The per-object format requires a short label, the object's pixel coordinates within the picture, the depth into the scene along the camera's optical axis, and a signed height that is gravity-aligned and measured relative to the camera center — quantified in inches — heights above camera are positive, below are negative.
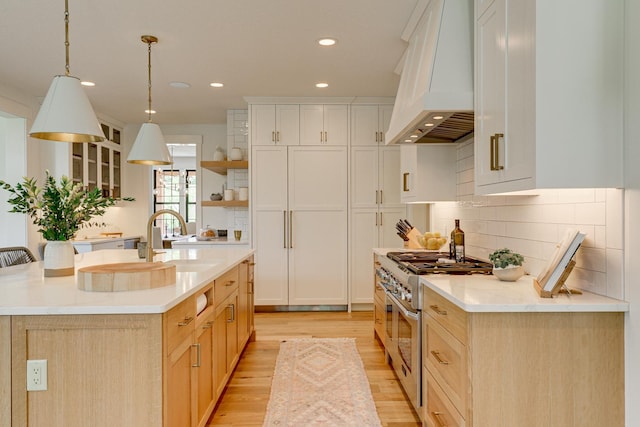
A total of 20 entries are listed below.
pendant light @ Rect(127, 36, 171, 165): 119.8 +17.7
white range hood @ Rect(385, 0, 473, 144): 91.6 +30.5
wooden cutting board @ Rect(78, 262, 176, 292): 74.9 -11.1
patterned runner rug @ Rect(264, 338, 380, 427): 101.4 -46.5
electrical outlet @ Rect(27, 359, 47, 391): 64.3 -23.2
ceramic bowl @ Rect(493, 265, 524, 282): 82.4 -11.1
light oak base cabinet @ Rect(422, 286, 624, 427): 64.3 -22.6
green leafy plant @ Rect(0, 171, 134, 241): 85.7 +1.3
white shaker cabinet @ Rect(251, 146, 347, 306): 207.3 -5.5
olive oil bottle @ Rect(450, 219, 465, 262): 115.6 -7.9
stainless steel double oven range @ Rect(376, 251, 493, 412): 93.9 -20.8
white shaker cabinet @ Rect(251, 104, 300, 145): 206.4 +41.5
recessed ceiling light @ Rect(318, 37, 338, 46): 137.1 +53.7
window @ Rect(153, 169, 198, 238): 375.9 +14.0
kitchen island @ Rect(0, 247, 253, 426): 64.0 -21.3
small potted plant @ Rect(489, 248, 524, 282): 82.4 -10.0
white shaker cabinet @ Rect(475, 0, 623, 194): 64.4 +17.3
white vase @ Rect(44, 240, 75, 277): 91.4 -9.5
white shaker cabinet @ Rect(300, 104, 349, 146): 207.9 +41.7
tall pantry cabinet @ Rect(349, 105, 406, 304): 209.0 +9.5
